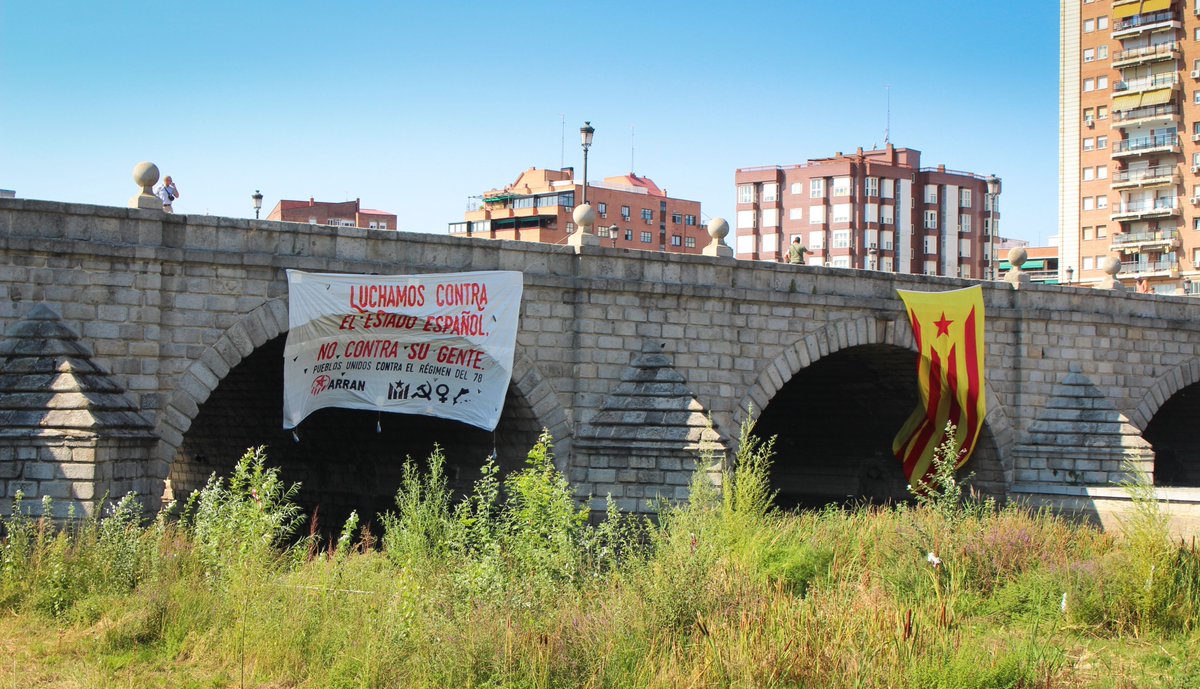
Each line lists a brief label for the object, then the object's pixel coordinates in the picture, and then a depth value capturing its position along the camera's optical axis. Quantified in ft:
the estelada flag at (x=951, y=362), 75.56
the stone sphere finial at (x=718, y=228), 68.64
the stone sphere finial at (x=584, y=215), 63.36
